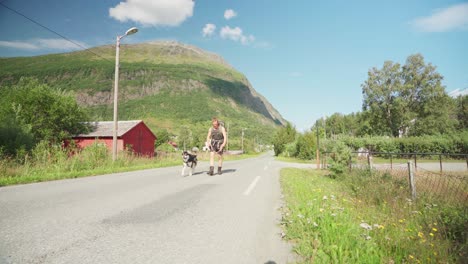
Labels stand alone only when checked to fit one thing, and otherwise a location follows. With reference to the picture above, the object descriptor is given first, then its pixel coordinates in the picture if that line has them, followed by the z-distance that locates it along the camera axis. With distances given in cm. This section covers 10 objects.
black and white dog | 942
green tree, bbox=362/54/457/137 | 5034
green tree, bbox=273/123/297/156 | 6309
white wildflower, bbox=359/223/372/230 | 297
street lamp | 1416
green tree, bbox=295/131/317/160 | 3784
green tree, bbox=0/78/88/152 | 2555
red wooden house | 3128
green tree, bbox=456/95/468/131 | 6744
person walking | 956
